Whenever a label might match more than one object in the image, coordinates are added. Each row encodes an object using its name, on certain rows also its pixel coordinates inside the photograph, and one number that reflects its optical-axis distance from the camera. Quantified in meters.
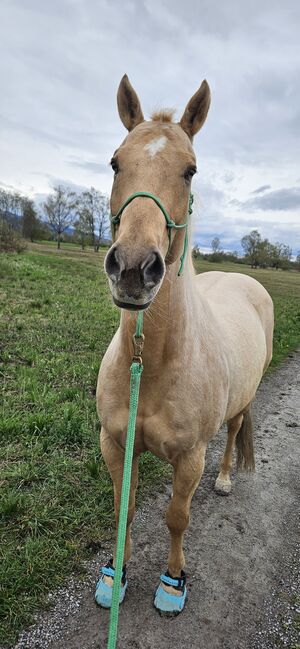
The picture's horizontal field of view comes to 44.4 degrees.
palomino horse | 1.59
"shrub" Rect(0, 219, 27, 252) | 25.08
